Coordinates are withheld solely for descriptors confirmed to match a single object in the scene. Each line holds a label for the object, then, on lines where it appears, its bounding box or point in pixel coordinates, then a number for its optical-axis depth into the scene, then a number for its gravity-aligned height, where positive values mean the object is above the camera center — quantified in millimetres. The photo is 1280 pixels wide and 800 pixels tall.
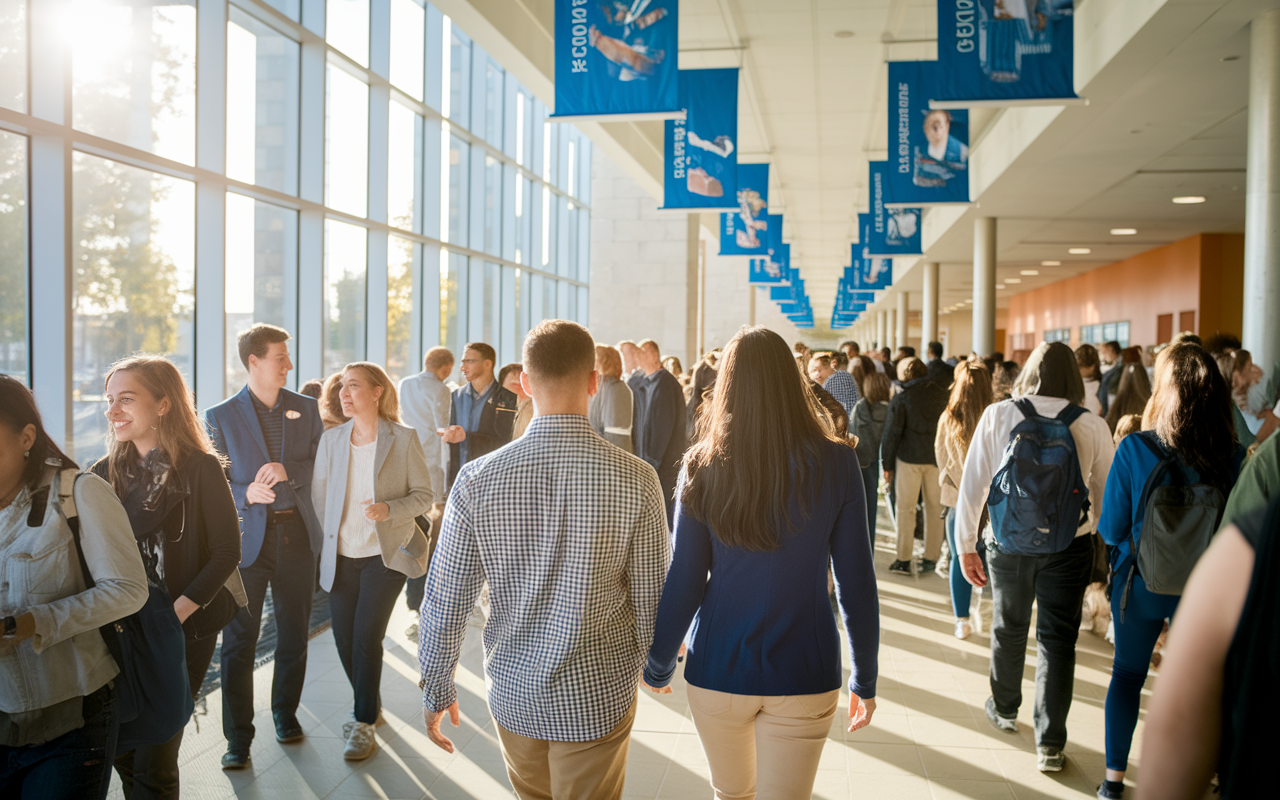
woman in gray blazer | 4301 -738
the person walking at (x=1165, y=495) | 3426 -405
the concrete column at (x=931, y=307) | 24125 +1965
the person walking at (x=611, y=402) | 7602 -228
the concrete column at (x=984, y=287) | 16781 +1750
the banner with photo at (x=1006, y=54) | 6902 +2480
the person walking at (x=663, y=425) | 7934 -425
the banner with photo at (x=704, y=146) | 11062 +2798
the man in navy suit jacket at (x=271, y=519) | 4191 -697
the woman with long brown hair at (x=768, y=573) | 2402 -512
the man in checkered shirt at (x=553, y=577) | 2426 -541
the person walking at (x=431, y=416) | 6973 -341
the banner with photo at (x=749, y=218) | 16344 +2877
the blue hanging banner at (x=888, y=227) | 15047 +2634
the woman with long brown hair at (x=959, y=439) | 6000 -385
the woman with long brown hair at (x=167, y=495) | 3107 -434
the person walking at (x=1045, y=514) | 3961 -574
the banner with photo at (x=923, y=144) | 10172 +2655
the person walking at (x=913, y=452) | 7662 -607
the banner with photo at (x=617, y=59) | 7477 +2562
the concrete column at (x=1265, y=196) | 7012 +1453
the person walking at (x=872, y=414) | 8328 -312
